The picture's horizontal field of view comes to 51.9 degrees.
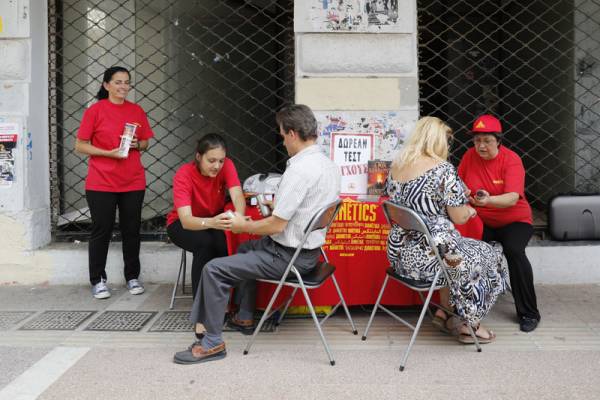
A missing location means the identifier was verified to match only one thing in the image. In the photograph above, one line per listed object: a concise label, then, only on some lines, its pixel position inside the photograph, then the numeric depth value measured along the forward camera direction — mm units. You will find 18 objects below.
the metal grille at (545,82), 6145
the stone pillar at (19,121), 5242
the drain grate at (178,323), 4230
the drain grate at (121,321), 4273
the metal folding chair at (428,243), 3523
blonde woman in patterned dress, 3668
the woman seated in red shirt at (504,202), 4215
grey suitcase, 5238
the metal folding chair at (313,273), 3531
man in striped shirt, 3514
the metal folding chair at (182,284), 4703
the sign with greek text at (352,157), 4805
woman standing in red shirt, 4867
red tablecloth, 4301
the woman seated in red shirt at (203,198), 4102
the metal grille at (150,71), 5832
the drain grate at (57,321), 4293
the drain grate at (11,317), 4344
